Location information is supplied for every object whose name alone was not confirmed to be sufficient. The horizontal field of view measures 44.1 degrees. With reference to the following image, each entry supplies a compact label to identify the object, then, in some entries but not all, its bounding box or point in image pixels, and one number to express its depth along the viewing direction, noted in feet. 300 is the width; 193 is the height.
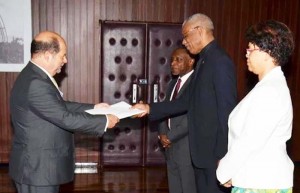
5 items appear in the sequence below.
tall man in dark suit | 7.72
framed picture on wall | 15.64
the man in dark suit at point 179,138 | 9.98
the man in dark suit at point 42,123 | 7.25
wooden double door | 16.46
